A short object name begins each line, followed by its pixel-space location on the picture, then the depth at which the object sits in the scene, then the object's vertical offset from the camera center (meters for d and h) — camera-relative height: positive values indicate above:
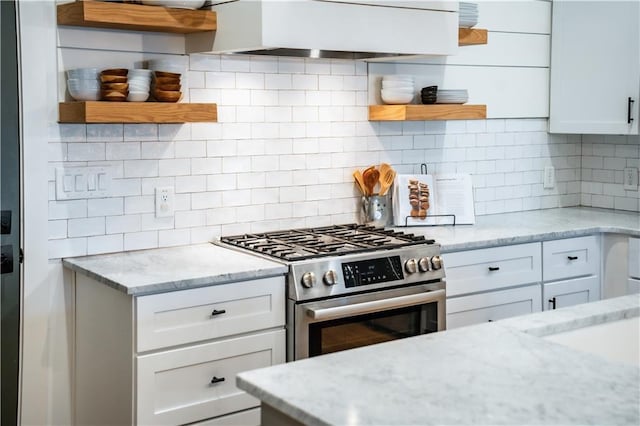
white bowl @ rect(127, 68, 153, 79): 3.29 +0.28
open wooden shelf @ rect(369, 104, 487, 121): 4.08 +0.17
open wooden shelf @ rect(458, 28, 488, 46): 4.12 +0.54
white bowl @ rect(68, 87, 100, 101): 3.25 +0.20
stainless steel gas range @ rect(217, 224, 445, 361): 3.24 -0.55
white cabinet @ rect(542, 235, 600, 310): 4.20 -0.61
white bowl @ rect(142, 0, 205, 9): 3.30 +0.56
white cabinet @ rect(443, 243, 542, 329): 3.85 -0.63
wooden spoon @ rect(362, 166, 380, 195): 4.20 -0.14
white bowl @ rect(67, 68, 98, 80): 3.24 +0.27
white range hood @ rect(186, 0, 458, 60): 3.29 +0.49
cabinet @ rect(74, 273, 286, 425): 2.96 -0.73
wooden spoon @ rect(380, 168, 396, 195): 4.23 -0.17
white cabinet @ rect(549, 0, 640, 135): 4.46 +0.44
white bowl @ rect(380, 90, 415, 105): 4.16 +0.25
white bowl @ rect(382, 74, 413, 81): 4.16 +0.34
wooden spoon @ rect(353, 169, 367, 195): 4.20 -0.16
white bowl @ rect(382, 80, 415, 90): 4.15 +0.31
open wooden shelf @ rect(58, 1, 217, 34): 3.14 +0.49
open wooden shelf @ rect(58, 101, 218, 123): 3.15 +0.13
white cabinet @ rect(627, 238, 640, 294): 4.19 -0.57
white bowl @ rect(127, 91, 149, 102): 3.30 +0.19
